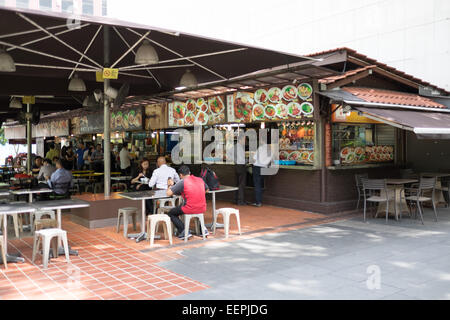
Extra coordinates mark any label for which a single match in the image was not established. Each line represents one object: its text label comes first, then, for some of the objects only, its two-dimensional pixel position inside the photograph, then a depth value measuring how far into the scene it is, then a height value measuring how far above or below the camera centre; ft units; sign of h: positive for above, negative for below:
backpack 26.32 -1.61
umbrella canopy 18.99 +5.97
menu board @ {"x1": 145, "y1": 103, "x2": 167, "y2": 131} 46.01 +4.33
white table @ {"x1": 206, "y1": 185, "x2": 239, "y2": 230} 26.26 -2.60
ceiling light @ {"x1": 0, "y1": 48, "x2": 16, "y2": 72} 20.27 +4.54
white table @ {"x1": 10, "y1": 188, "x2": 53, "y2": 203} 27.51 -2.39
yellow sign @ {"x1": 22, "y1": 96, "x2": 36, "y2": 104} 41.57 +5.59
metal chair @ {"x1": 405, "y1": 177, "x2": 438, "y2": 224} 28.99 -2.43
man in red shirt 23.34 -2.14
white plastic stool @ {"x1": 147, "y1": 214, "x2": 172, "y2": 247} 22.95 -3.79
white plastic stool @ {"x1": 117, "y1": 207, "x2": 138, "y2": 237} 25.66 -3.83
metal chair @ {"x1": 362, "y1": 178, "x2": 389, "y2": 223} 29.12 -2.45
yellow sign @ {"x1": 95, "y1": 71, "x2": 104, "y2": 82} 28.05 +5.40
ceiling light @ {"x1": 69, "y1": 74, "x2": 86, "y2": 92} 28.94 +4.91
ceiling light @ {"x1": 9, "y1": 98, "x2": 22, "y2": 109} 43.42 +5.48
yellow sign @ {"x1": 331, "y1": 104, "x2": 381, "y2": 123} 32.58 +2.97
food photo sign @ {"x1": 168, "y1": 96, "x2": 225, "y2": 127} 39.11 +4.23
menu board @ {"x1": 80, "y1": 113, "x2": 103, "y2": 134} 57.98 +4.61
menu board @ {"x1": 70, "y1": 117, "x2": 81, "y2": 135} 64.64 +4.70
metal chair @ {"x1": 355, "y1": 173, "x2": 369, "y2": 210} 31.81 -2.24
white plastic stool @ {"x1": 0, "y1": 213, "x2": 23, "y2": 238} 25.77 -4.26
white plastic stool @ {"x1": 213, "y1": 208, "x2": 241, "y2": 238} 25.03 -3.66
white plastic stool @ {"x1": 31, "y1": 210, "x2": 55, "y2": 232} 24.42 -3.55
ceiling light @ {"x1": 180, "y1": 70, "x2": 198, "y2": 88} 27.14 +4.84
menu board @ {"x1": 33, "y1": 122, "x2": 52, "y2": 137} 74.79 +4.84
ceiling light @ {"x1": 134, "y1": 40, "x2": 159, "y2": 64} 21.61 +5.17
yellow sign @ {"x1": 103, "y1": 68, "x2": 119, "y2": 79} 26.50 +5.25
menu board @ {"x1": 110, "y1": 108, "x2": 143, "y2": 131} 50.03 +4.40
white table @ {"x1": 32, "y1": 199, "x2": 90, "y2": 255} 20.81 -2.55
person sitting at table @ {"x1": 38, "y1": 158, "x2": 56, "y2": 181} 34.94 -1.34
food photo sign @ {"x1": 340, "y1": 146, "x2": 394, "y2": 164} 33.81 -0.16
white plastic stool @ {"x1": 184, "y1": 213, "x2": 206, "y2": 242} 23.70 -3.84
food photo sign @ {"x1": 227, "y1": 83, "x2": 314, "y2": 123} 31.83 +4.07
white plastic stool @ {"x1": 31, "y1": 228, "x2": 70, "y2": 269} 19.17 -4.06
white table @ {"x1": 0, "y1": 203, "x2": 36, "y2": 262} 19.57 -2.61
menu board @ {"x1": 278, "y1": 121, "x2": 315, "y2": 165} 33.30 +0.95
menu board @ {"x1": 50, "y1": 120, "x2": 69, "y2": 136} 68.44 +4.70
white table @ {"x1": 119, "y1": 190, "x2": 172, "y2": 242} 23.54 -2.38
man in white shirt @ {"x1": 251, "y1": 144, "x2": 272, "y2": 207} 36.24 -0.93
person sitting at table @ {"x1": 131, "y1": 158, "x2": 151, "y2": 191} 30.32 -1.65
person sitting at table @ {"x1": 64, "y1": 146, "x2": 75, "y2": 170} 49.90 -0.52
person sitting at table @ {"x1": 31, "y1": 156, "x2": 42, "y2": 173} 41.47 -0.86
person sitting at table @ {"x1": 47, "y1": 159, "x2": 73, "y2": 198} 29.91 -1.81
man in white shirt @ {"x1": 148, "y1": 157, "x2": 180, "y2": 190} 27.40 -1.51
